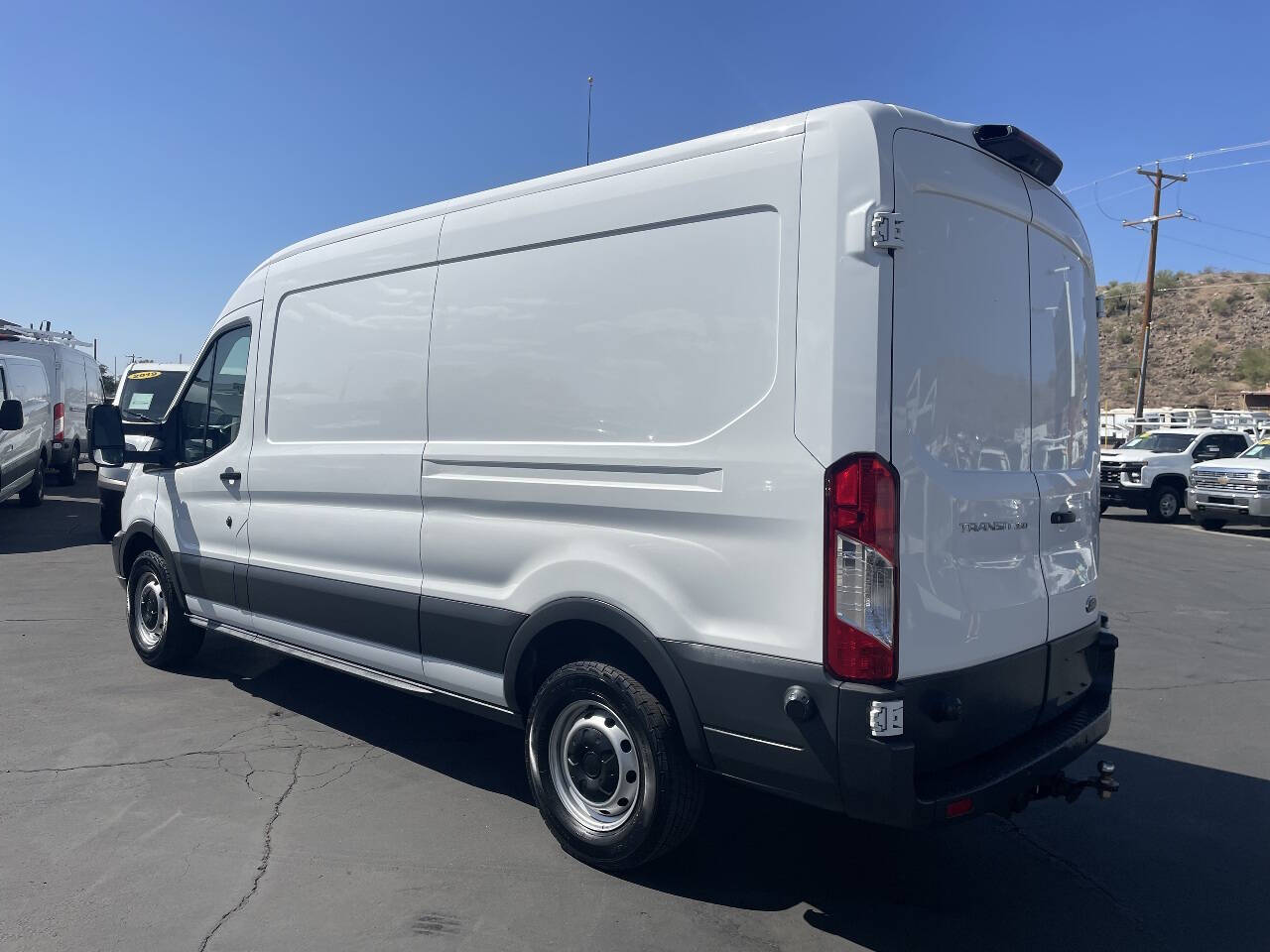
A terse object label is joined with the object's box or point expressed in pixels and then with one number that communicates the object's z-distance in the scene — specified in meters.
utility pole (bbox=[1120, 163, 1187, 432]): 33.56
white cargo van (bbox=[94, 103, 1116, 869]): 3.30
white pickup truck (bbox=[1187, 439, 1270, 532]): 17.78
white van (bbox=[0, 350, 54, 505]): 14.02
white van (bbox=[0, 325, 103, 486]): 18.23
